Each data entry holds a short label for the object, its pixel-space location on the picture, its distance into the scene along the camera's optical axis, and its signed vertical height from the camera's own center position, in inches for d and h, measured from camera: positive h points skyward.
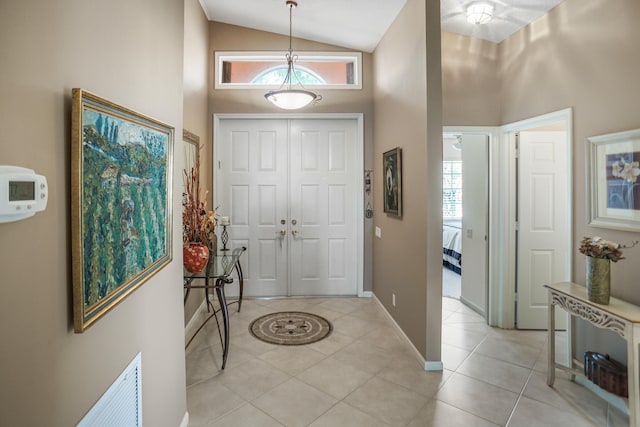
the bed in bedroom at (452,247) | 237.6 -27.1
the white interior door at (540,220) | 135.6 -4.5
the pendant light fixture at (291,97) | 127.6 +41.7
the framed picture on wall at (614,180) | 86.6 +7.4
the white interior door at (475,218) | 149.4 -4.3
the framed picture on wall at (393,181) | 132.8 +11.4
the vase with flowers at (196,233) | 103.2 -7.6
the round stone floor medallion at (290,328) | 131.6 -48.1
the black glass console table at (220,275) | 106.0 -19.9
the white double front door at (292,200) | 177.3 +4.9
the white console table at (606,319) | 73.2 -26.3
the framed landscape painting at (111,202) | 37.5 +1.1
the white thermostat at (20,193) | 26.6 +1.5
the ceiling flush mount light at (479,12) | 115.0 +65.9
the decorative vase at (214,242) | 153.2 -14.7
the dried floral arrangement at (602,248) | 83.2 -9.8
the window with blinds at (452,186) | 320.5 +21.1
